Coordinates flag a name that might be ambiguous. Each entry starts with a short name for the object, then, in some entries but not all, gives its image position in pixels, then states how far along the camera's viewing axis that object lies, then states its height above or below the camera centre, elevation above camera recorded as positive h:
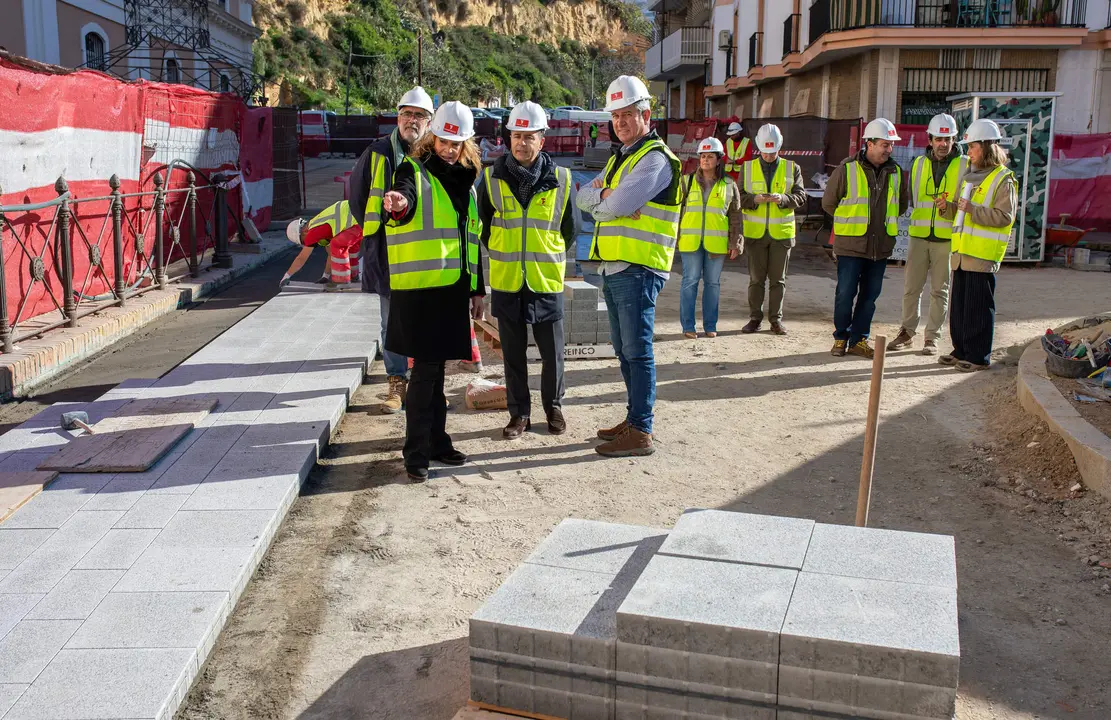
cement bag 7.67 -1.55
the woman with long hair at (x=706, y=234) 10.36 -0.54
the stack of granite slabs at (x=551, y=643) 3.29 -1.40
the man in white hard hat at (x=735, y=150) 16.23 +0.38
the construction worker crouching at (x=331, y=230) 7.22 -0.38
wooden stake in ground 4.00 -0.92
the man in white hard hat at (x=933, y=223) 9.45 -0.39
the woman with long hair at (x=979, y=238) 8.72 -0.47
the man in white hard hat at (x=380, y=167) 6.66 +0.04
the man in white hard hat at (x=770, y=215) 10.48 -0.37
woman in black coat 5.89 -0.74
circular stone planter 5.86 -1.44
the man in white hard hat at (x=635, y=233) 6.32 -0.34
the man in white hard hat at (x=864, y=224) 9.49 -0.40
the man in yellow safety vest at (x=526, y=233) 6.56 -0.36
